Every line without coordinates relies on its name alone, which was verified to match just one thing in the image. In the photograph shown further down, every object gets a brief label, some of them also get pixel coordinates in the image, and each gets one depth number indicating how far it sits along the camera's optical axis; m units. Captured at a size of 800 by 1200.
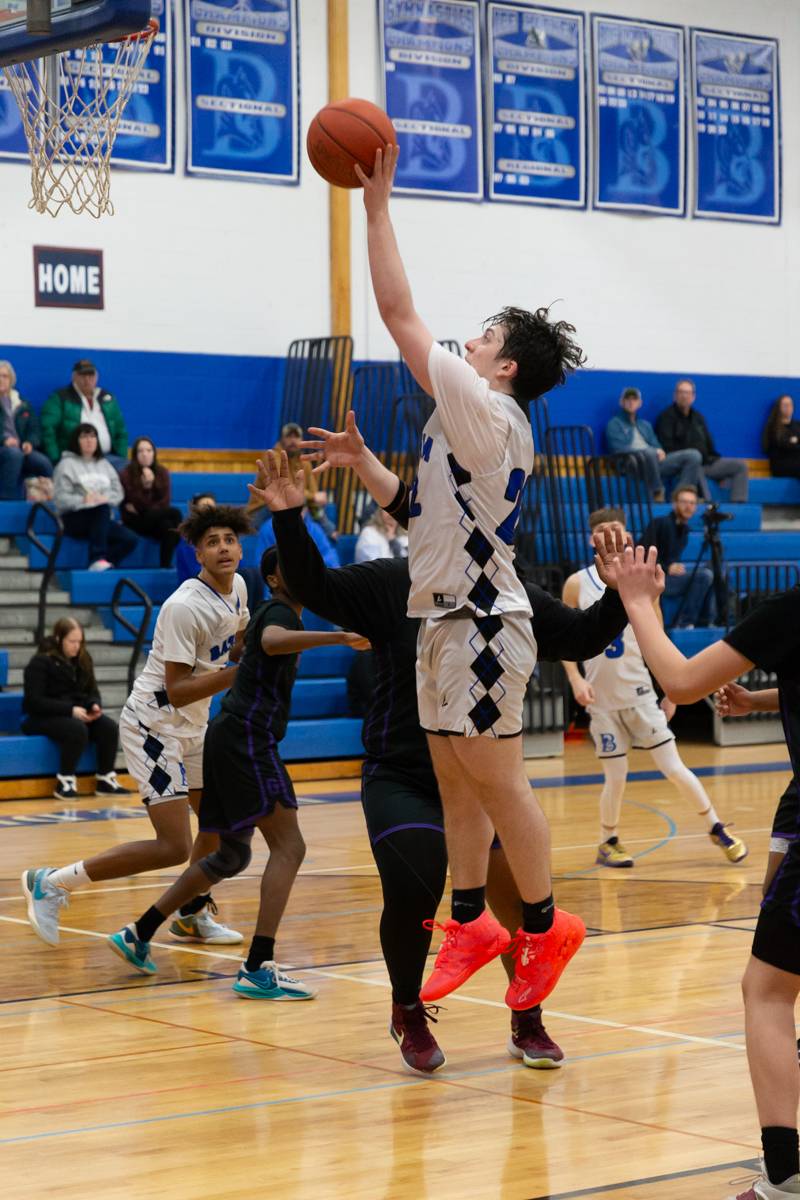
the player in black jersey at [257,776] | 6.11
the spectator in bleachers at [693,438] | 17.20
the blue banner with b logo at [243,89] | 15.17
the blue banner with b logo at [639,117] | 17.41
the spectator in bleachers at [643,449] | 16.75
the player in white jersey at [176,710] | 6.47
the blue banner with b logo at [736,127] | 18.06
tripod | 15.11
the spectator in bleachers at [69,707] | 11.69
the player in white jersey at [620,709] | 9.04
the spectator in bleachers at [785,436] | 18.12
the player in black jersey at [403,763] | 4.95
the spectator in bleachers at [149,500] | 13.42
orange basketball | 4.50
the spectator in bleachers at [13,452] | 13.42
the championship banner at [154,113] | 14.76
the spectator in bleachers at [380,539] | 13.62
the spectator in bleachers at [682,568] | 14.81
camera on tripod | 14.92
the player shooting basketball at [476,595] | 4.48
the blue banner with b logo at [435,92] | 16.12
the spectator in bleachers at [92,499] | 13.20
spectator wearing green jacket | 13.76
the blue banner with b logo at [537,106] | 16.77
